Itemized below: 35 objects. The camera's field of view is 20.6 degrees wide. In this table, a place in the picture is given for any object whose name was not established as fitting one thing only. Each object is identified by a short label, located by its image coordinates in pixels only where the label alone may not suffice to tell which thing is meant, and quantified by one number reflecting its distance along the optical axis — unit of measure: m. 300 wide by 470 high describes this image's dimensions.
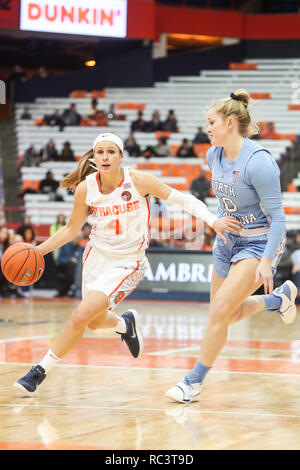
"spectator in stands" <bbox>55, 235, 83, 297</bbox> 16.86
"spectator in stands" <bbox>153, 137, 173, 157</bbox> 23.27
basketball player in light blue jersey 5.63
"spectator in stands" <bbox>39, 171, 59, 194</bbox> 21.98
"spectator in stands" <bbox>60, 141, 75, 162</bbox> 23.59
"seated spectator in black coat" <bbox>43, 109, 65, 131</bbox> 25.52
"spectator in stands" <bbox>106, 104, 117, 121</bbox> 25.67
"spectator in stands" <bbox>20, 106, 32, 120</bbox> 26.58
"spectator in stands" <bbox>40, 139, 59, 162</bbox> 23.78
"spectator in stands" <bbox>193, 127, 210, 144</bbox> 23.33
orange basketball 6.23
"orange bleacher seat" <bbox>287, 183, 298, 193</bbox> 21.00
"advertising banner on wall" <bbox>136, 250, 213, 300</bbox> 15.60
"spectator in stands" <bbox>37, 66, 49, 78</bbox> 29.39
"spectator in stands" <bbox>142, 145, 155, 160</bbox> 23.20
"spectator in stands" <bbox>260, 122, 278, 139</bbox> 23.53
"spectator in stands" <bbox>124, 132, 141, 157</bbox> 23.09
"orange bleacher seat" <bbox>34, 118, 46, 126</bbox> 25.90
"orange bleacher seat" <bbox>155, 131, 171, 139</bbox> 24.38
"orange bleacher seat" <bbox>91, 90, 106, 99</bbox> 27.34
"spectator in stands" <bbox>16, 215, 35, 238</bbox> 16.83
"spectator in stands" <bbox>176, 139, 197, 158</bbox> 22.95
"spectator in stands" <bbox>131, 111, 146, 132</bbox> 24.61
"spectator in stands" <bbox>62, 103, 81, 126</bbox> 25.50
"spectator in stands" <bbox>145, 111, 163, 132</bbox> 24.62
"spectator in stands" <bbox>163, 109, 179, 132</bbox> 24.70
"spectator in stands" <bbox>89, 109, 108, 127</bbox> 25.44
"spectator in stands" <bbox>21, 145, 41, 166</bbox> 24.16
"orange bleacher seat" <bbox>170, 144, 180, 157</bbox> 23.94
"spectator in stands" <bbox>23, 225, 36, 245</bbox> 16.69
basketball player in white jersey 6.04
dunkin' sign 23.31
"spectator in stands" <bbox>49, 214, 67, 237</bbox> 18.31
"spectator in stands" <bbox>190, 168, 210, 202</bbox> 19.48
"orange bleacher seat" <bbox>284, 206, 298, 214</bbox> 20.06
